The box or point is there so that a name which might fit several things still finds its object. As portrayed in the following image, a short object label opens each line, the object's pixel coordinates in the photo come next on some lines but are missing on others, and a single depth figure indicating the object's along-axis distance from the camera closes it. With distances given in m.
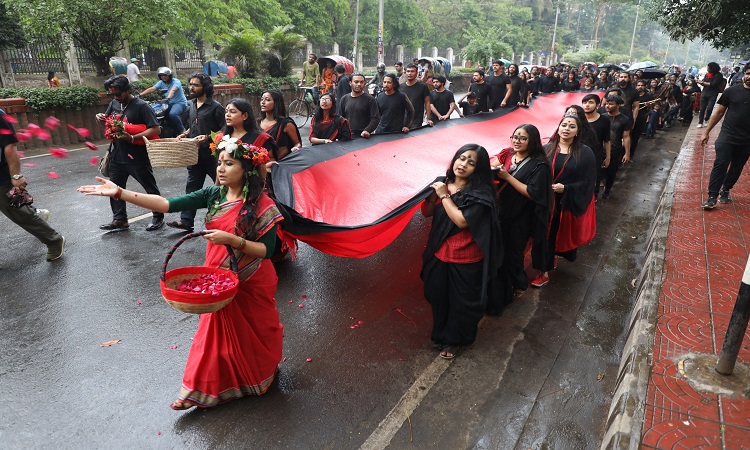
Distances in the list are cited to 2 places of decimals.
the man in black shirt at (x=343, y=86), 11.76
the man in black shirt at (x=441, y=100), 9.36
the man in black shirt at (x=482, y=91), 10.34
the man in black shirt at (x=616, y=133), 7.03
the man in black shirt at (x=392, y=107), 7.35
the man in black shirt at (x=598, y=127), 6.13
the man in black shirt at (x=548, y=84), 14.44
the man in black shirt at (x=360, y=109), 6.84
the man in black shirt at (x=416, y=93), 8.34
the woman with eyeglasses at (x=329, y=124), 6.00
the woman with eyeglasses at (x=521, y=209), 4.13
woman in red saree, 2.82
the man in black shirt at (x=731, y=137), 5.68
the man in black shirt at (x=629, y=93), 8.88
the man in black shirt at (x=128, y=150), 5.48
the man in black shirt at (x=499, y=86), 10.80
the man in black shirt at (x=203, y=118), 5.52
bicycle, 14.45
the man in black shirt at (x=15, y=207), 4.59
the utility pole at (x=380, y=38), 21.59
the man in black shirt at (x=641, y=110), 9.53
